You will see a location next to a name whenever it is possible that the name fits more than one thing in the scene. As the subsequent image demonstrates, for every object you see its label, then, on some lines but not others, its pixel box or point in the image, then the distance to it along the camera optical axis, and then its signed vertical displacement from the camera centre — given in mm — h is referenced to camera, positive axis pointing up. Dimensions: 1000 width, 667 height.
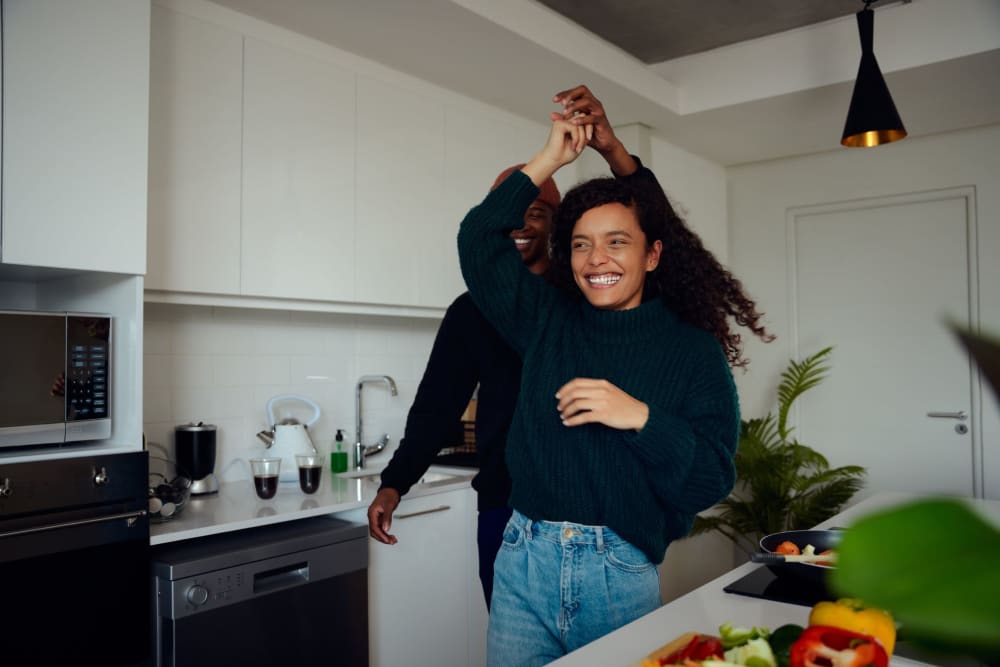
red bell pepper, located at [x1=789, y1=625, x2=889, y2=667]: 624 -229
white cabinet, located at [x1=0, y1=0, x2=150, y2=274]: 1866 +540
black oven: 1817 -470
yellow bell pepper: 720 -236
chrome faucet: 3267 -336
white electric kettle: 2896 -299
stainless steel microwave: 1884 -42
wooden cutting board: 968 -360
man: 1879 -107
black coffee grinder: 2619 -295
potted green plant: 4250 -674
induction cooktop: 1405 -414
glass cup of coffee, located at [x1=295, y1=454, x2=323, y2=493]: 2623 -360
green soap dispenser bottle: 3178 -387
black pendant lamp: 2840 +860
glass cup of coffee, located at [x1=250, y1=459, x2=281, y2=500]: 2494 -356
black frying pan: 1474 -363
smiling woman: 1439 -63
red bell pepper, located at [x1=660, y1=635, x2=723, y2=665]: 890 -327
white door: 4234 +123
